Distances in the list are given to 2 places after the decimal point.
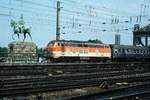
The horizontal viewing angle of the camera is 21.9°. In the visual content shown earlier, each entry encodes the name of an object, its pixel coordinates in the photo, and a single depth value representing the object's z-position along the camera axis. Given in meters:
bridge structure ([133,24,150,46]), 65.19
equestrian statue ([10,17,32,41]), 49.41
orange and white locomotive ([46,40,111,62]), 45.31
